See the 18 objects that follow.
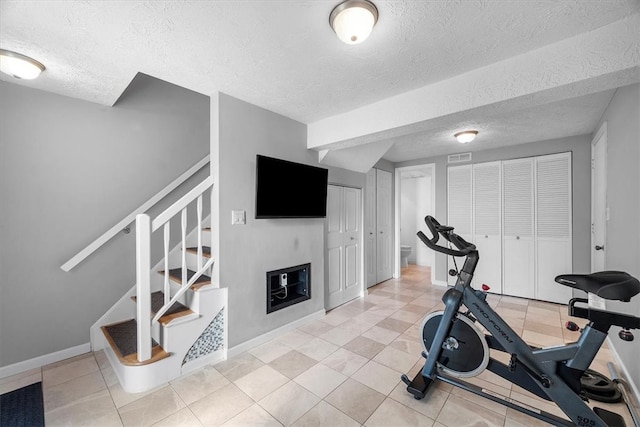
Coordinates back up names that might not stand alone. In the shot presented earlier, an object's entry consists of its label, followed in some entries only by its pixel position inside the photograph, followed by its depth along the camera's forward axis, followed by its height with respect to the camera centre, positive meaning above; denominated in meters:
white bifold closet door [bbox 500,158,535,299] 4.14 -0.28
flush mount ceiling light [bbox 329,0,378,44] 1.34 +1.00
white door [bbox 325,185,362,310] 3.71 -0.47
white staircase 2.00 -0.97
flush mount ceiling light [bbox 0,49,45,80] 1.77 +1.00
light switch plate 2.51 -0.04
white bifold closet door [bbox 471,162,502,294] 4.39 -0.18
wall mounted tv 2.65 +0.25
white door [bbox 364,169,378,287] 4.64 -0.28
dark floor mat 1.69 -1.31
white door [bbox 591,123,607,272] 2.81 +0.16
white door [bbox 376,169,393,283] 5.00 -0.28
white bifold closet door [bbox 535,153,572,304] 3.86 -0.19
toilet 6.12 -0.94
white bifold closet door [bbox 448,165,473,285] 4.65 +0.18
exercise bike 1.49 -0.89
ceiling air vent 4.66 +0.95
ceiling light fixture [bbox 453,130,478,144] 3.45 +0.99
